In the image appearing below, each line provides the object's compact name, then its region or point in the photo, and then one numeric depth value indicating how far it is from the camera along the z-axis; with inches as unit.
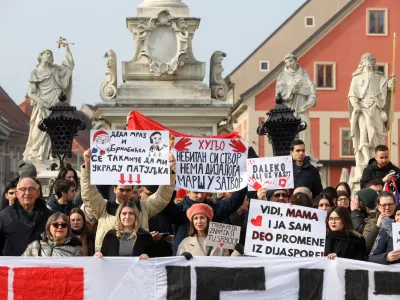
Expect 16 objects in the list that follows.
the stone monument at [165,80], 1036.5
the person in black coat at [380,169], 672.4
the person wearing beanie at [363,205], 599.2
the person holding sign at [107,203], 537.3
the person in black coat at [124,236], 510.0
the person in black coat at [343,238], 522.9
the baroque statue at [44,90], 1082.7
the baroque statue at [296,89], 1061.1
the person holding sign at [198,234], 522.3
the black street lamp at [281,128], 865.5
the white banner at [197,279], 502.3
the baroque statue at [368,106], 1035.9
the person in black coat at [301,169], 667.4
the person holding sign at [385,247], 512.1
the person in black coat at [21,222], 533.3
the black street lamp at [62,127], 874.1
